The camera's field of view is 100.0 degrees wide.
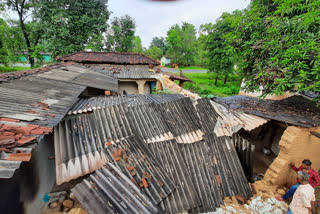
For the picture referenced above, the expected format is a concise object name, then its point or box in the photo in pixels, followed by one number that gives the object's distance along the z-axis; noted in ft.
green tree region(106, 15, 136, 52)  65.05
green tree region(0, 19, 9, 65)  56.90
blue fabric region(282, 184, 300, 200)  12.83
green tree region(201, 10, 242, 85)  55.01
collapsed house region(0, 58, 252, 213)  7.67
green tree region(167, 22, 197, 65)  118.73
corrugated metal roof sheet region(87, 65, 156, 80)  39.55
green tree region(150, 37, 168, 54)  167.22
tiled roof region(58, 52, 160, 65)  45.34
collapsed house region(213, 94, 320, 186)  14.90
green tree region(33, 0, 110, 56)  50.14
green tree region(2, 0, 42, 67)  56.06
